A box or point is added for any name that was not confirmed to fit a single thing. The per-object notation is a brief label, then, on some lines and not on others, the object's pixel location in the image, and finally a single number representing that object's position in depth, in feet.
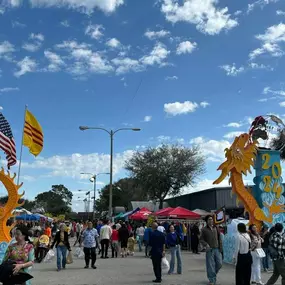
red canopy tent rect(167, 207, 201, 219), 64.56
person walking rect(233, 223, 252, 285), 22.71
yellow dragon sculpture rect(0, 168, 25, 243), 33.25
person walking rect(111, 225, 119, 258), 48.97
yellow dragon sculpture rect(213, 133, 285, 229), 39.19
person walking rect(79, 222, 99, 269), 35.86
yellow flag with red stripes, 46.63
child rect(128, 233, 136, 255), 53.52
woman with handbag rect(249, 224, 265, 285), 27.42
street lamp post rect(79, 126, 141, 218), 73.04
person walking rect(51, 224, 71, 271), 34.50
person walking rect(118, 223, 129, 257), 48.81
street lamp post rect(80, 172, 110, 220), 146.78
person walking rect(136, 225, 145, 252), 60.99
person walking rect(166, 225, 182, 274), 31.78
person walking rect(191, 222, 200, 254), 55.23
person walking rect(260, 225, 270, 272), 33.80
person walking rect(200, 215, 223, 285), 26.38
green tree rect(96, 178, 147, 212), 212.92
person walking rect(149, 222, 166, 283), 28.07
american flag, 41.93
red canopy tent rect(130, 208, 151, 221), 78.36
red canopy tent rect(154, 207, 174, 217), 66.39
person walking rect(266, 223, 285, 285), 22.75
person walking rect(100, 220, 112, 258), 46.17
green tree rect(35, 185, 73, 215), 357.61
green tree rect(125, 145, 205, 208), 122.13
